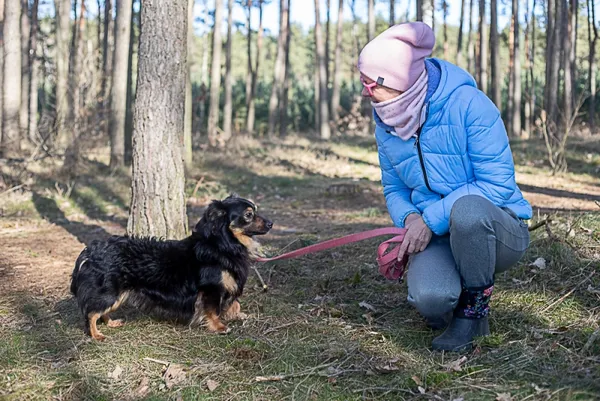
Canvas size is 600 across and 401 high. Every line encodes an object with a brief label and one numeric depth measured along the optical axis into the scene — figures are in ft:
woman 11.18
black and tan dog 13.69
